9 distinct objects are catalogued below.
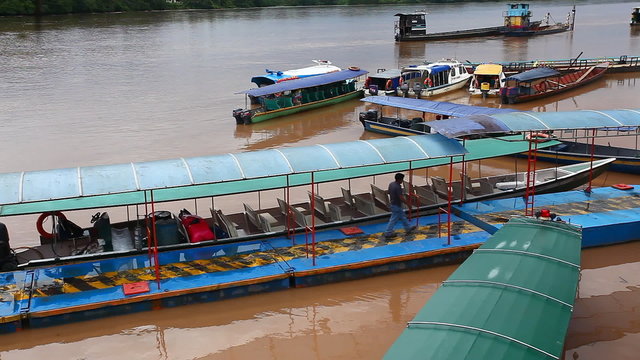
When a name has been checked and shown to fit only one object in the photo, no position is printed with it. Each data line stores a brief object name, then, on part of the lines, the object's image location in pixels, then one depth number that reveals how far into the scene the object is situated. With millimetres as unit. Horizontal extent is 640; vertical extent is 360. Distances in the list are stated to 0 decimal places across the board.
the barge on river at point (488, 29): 54656
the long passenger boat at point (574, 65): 34344
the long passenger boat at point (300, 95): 24859
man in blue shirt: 11262
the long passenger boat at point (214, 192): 9516
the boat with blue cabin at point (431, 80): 28750
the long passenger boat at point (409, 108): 19562
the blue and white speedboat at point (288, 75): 29406
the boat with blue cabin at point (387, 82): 28766
